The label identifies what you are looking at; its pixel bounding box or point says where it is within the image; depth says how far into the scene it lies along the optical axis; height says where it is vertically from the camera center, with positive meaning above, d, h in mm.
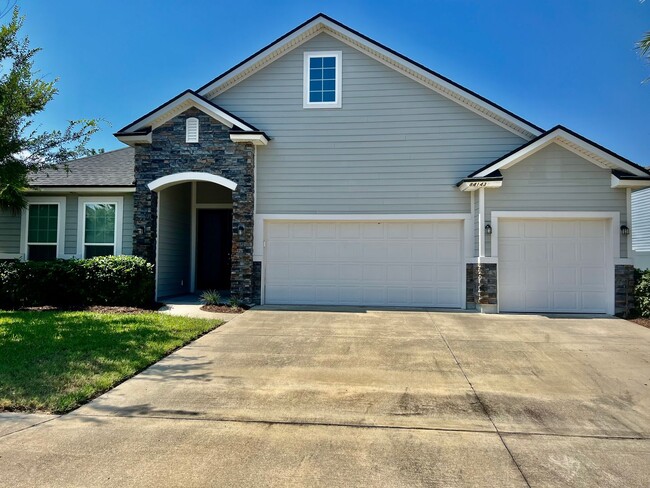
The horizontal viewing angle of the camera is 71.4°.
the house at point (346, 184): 11391 +1838
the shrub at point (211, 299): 11603 -1255
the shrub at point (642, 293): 10445 -829
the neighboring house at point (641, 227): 18703 +1265
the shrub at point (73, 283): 11203 -888
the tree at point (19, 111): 9031 +2796
